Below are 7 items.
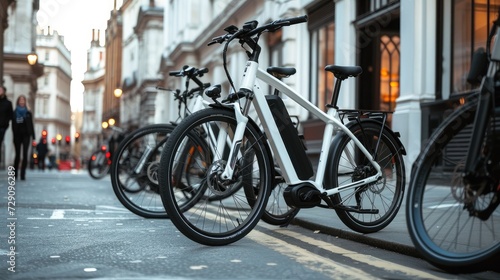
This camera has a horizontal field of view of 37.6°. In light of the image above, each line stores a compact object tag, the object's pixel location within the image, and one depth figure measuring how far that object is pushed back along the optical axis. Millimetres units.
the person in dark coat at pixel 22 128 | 13836
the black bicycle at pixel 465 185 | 3330
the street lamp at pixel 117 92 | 40978
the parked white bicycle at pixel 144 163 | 6570
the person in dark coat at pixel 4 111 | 13219
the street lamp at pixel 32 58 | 31053
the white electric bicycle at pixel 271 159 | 4422
